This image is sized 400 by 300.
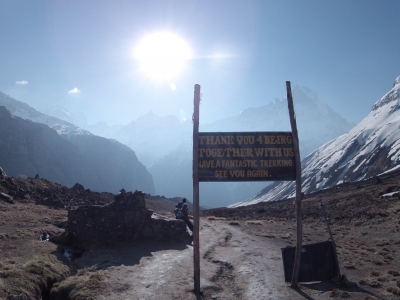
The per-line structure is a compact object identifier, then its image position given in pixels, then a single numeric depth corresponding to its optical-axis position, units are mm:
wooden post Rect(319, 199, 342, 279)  9898
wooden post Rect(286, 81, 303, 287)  9617
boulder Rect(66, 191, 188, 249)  15938
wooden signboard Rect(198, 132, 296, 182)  9914
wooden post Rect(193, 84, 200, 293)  9406
